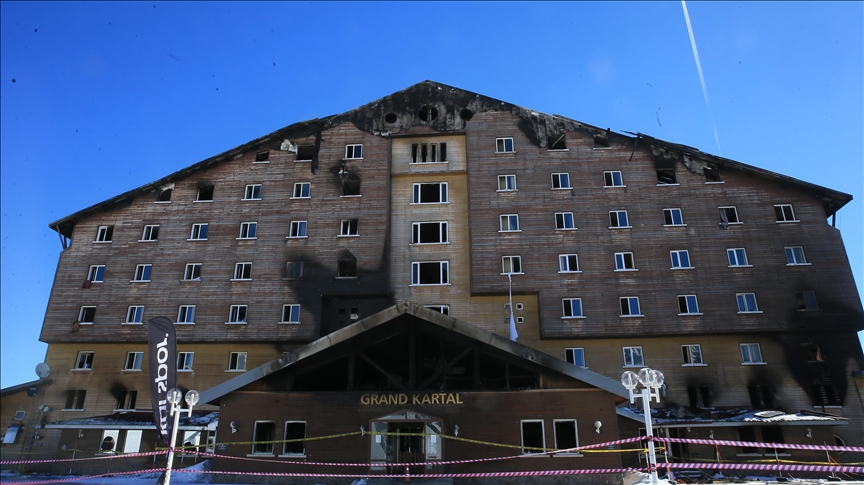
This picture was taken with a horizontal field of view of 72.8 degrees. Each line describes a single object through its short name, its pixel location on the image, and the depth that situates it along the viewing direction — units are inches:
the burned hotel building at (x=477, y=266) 1582.2
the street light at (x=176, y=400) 764.5
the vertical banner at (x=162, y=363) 788.6
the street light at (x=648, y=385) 633.0
